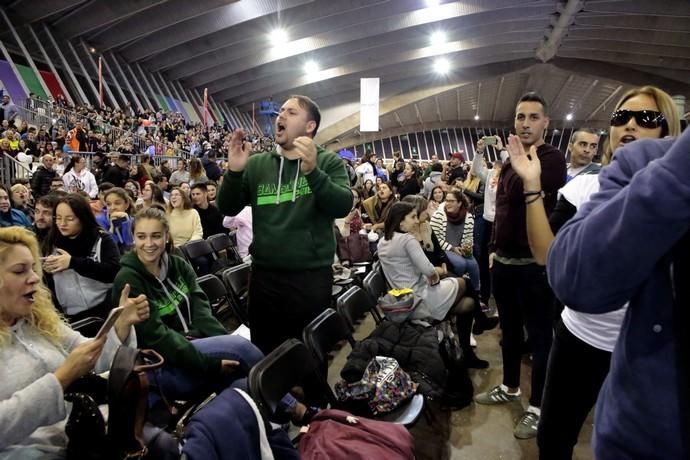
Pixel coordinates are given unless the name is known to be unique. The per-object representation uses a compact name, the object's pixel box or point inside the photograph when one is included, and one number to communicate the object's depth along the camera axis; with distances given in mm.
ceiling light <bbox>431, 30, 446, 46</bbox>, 18078
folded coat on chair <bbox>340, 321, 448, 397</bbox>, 2393
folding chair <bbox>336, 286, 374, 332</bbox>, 2703
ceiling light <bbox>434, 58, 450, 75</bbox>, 21812
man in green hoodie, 2045
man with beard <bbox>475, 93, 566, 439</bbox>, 2197
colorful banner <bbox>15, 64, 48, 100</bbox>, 13897
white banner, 12062
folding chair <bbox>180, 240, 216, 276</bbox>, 4398
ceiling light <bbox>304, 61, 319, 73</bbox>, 20692
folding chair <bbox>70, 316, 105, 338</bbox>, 2373
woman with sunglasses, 1346
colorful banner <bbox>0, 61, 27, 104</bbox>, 12844
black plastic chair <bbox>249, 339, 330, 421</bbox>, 1661
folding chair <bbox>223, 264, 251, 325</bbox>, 3289
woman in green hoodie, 2143
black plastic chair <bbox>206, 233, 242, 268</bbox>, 4789
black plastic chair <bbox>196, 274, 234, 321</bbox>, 3191
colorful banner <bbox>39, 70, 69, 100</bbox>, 14930
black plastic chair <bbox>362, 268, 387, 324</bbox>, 3300
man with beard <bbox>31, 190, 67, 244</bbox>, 3033
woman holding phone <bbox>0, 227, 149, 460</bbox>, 1299
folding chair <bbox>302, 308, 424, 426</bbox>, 2086
